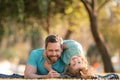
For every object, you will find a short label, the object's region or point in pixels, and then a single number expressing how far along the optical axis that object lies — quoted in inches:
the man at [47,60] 279.9
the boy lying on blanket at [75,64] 268.5
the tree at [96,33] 727.1
